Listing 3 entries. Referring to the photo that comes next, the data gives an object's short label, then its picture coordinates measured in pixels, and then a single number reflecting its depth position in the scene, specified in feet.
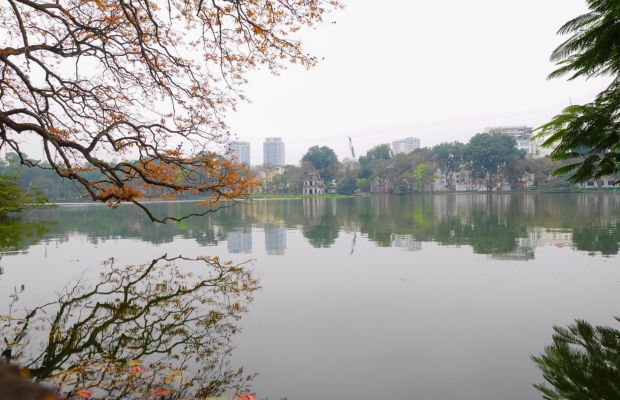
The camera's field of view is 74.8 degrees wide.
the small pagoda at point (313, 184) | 317.63
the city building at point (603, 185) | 279.45
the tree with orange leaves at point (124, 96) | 23.16
